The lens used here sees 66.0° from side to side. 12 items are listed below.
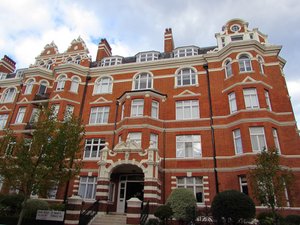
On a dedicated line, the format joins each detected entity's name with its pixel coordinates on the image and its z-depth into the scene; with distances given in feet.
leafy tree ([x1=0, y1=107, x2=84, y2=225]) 44.39
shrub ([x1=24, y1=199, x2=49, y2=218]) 53.57
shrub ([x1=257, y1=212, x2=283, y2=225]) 44.12
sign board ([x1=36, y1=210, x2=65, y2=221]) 49.18
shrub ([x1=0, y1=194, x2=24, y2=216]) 56.39
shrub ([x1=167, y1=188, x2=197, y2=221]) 49.64
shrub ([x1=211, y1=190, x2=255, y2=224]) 44.32
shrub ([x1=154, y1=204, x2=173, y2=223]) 48.62
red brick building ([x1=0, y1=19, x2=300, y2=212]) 60.70
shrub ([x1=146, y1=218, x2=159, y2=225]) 47.38
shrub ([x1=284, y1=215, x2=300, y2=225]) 45.81
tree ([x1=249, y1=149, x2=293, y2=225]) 40.65
